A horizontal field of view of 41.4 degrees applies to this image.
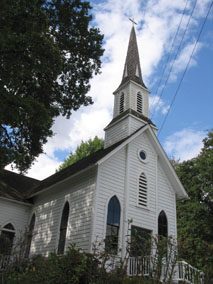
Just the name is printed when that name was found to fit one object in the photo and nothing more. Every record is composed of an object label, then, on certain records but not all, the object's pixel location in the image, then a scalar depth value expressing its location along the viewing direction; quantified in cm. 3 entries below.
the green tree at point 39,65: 1060
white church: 1370
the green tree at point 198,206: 2352
